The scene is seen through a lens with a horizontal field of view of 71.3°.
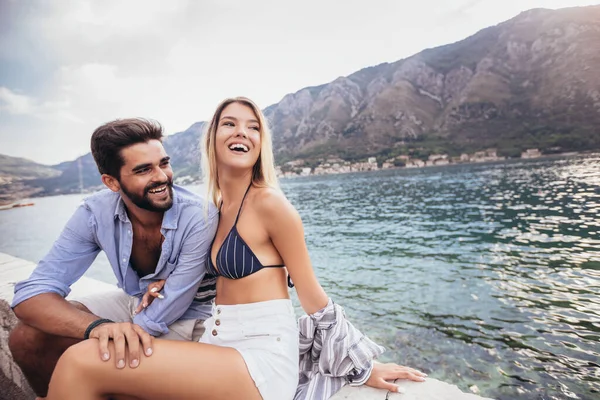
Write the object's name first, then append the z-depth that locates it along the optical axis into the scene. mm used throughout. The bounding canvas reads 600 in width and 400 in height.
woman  861
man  1069
